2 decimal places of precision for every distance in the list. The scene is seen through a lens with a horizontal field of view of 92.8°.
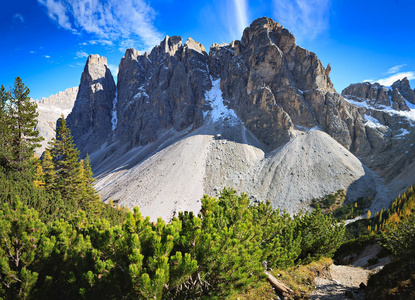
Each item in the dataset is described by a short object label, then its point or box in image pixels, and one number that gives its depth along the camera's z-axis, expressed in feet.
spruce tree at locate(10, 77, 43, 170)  59.67
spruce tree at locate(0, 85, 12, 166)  54.29
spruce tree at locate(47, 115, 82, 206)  84.12
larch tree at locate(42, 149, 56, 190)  83.04
